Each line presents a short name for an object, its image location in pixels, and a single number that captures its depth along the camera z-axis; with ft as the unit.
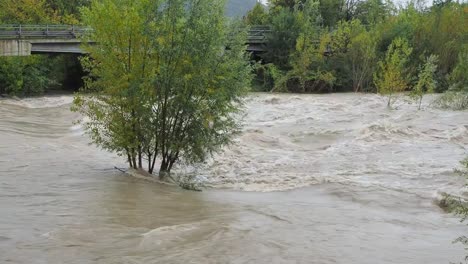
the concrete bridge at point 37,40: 132.05
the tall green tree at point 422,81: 99.30
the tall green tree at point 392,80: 106.73
